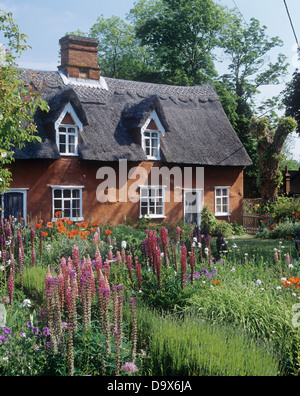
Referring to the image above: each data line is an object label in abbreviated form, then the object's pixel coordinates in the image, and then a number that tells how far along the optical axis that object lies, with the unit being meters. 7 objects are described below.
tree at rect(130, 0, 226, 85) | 27.47
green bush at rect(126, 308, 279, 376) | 4.45
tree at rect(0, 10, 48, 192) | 9.65
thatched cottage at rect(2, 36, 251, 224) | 17.19
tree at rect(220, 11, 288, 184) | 30.39
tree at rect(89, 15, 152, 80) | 30.58
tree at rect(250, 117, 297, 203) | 22.88
